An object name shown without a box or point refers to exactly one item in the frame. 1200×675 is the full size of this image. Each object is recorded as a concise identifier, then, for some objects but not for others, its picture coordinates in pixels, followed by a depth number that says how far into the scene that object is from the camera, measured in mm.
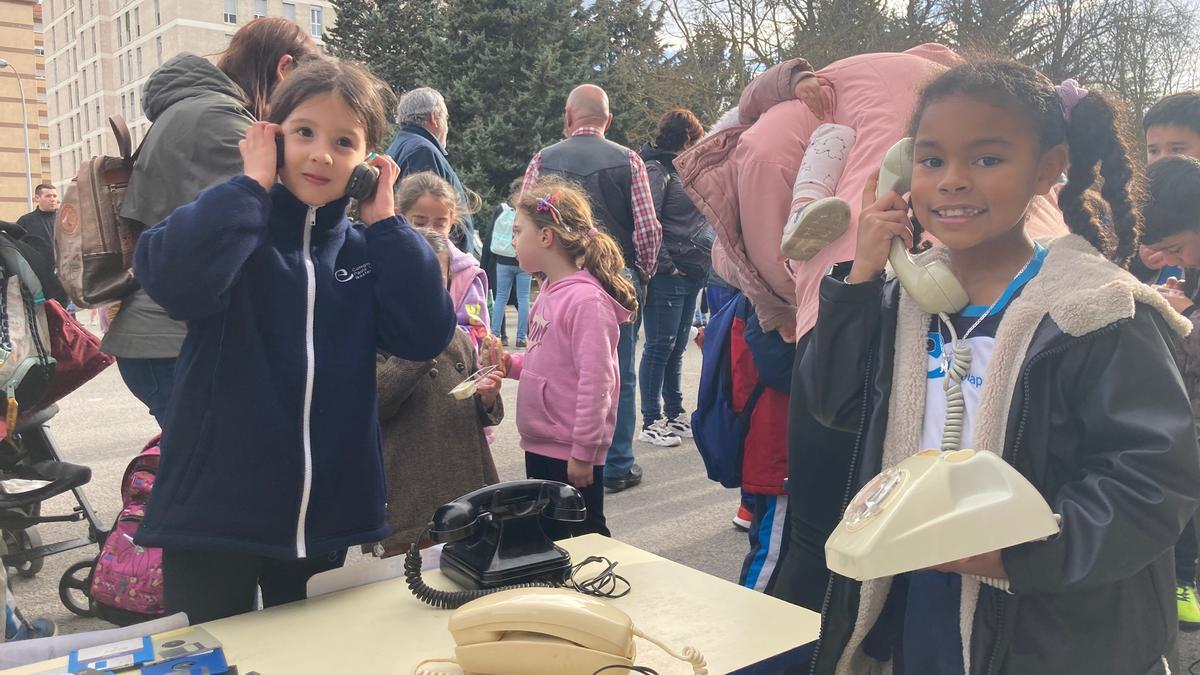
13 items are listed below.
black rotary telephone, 1774
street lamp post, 35875
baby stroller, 3734
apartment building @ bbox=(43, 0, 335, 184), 57562
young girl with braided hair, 1386
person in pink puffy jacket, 2385
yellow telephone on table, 1354
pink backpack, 2965
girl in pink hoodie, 3324
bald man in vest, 5266
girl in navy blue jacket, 1850
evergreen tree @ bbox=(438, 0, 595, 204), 19562
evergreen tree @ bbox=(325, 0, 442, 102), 22297
